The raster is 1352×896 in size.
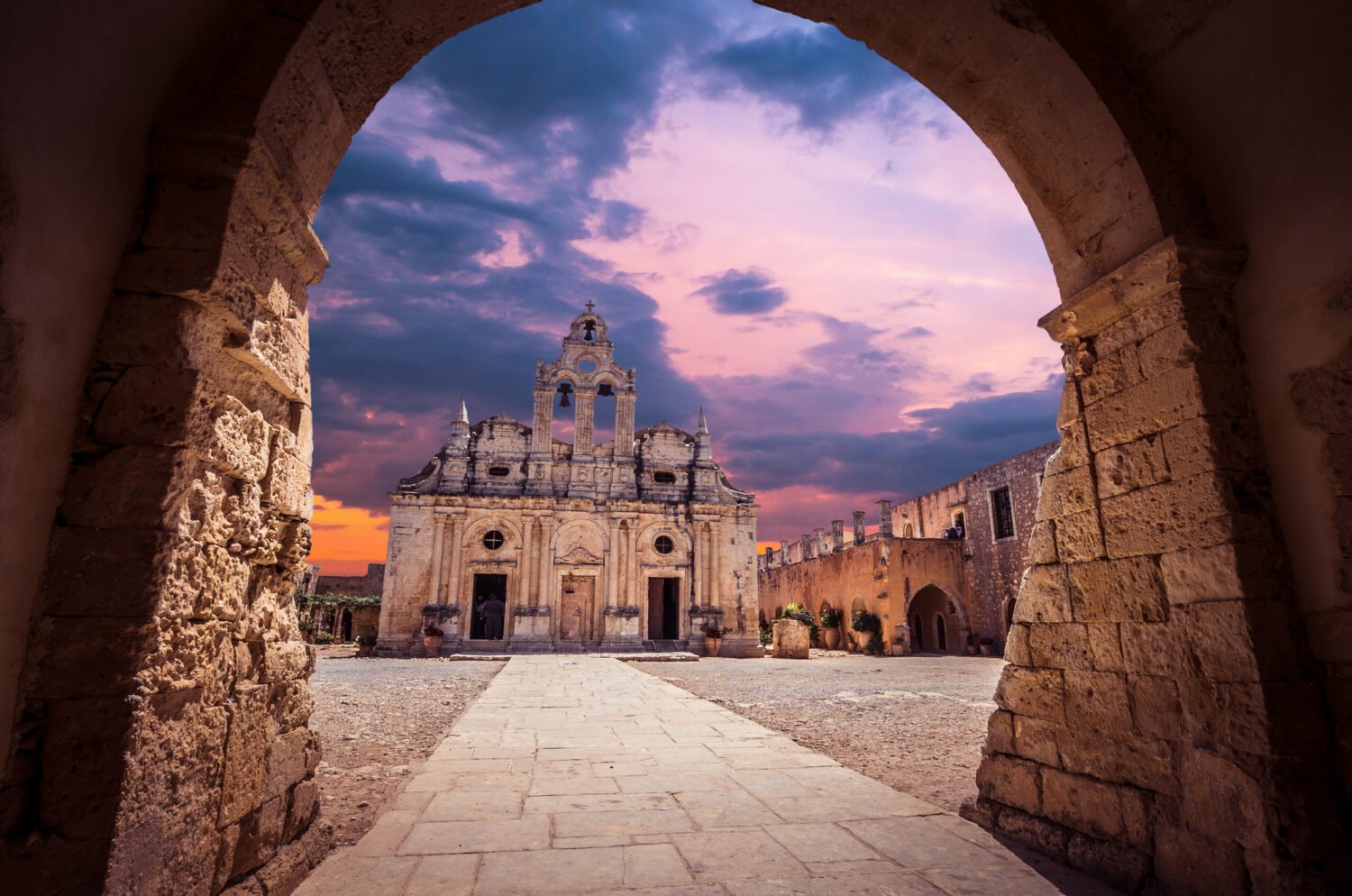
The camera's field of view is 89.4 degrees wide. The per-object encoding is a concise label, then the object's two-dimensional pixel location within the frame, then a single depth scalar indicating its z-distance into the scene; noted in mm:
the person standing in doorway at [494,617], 26047
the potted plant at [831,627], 28072
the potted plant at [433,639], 22234
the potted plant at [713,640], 23609
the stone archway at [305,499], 1900
